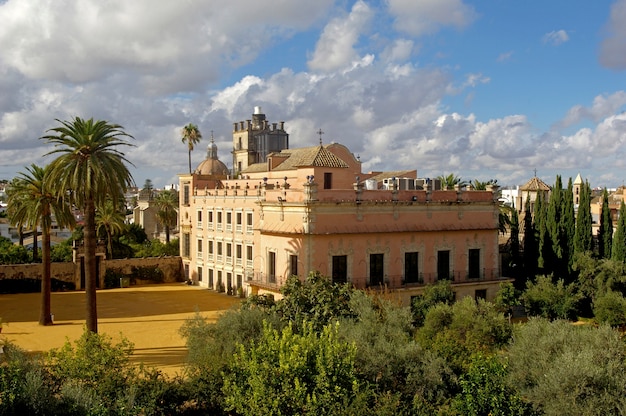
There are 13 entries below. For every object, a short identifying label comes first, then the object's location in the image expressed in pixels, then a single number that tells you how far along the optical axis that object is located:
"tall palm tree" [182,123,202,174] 66.50
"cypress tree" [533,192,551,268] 42.38
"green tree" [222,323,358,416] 16.45
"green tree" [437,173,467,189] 50.89
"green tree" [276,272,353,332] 24.92
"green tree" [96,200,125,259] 53.38
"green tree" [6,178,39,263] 36.74
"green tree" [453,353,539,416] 18.28
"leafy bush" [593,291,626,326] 33.56
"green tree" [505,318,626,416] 17.09
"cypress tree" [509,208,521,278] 44.53
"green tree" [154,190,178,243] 62.06
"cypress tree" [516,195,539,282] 42.97
